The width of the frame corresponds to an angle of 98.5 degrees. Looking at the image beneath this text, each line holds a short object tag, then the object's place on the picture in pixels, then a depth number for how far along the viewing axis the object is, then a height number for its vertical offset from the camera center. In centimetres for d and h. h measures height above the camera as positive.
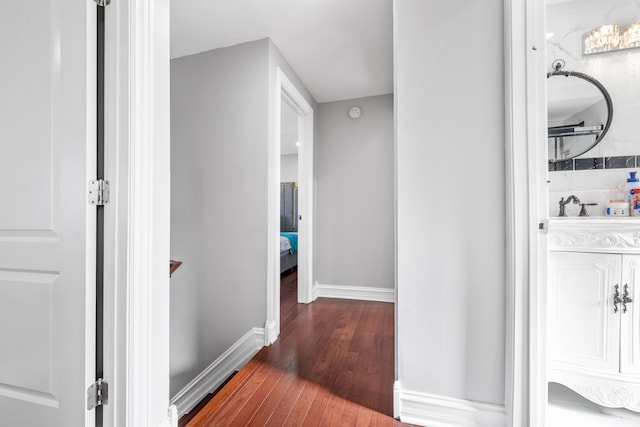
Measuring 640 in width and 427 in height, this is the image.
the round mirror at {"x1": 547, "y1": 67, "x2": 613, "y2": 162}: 177 +66
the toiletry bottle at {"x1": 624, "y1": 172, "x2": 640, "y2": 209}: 164 +15
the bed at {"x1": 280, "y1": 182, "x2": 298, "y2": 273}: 696 +15
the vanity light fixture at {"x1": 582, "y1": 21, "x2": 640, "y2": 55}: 170 +110
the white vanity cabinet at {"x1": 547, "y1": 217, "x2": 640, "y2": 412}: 130 -47
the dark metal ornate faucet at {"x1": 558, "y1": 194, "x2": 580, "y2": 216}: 178 +7
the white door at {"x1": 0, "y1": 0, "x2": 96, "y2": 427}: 105 +0
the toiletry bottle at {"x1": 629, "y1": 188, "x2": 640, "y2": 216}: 160 +5
